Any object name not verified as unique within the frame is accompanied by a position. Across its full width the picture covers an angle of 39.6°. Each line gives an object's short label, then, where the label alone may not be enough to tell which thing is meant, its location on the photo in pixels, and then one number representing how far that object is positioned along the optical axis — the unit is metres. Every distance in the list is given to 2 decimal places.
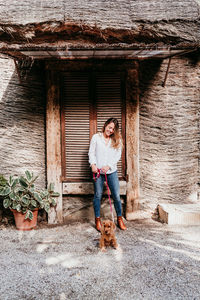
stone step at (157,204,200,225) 5.03
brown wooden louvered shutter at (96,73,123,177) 5.27
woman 4.64
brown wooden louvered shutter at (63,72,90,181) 5.27
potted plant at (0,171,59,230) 4.86
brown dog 3.92
